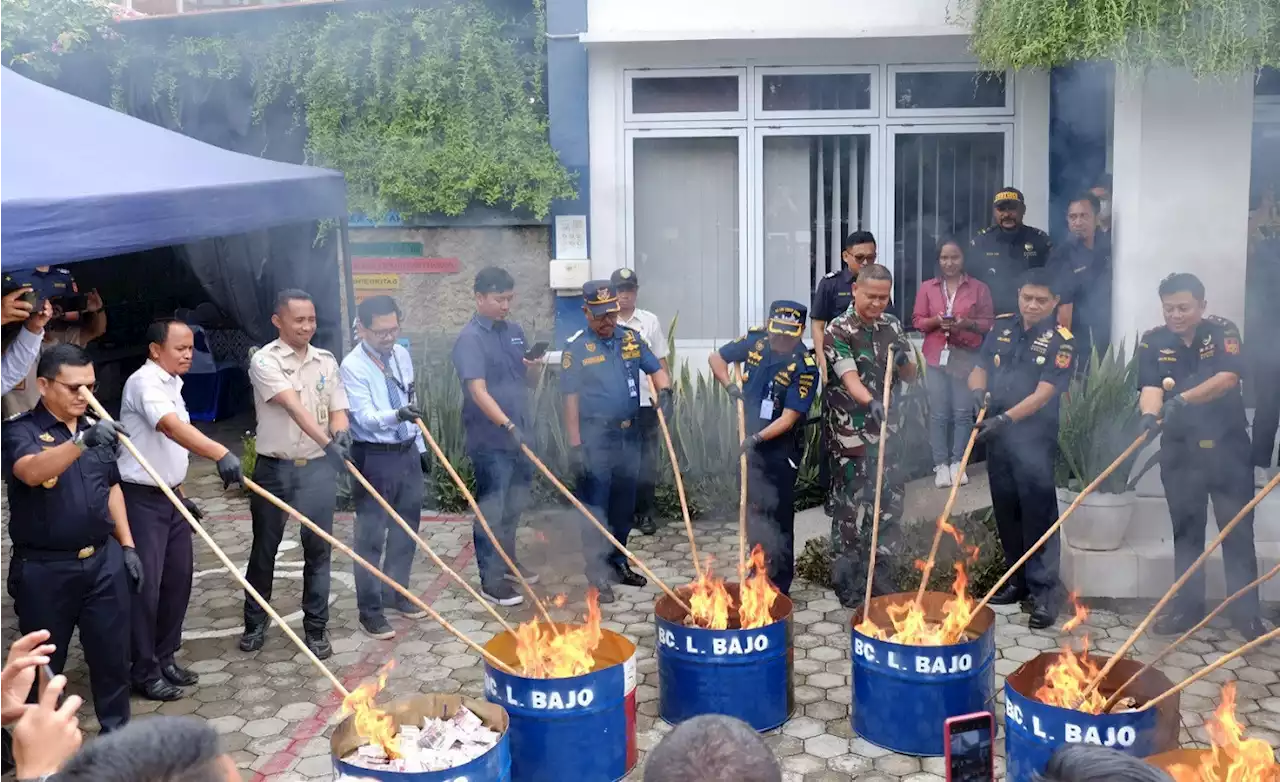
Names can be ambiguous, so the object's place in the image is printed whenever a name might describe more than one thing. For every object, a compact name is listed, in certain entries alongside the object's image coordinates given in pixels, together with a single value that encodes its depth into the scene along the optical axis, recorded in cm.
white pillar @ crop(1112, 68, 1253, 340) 741
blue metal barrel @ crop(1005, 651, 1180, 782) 431
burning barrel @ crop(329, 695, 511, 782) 404
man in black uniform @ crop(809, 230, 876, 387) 808
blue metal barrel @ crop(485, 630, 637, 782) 468
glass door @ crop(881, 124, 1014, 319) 1009
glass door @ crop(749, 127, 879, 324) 1018
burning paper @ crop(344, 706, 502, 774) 429
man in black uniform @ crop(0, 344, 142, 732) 484
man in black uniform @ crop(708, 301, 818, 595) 662
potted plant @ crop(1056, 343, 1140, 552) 675
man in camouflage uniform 671
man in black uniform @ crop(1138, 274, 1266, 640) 605
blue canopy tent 564
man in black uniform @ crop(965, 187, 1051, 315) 843
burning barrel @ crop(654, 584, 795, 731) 520
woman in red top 811
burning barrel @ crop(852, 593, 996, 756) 501
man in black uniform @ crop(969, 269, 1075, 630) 644
